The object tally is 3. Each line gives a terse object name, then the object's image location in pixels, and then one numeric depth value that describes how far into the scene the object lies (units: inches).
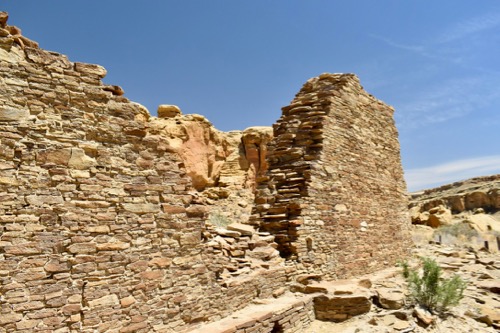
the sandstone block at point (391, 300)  272.8
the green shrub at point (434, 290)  274.8
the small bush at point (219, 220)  534.8
